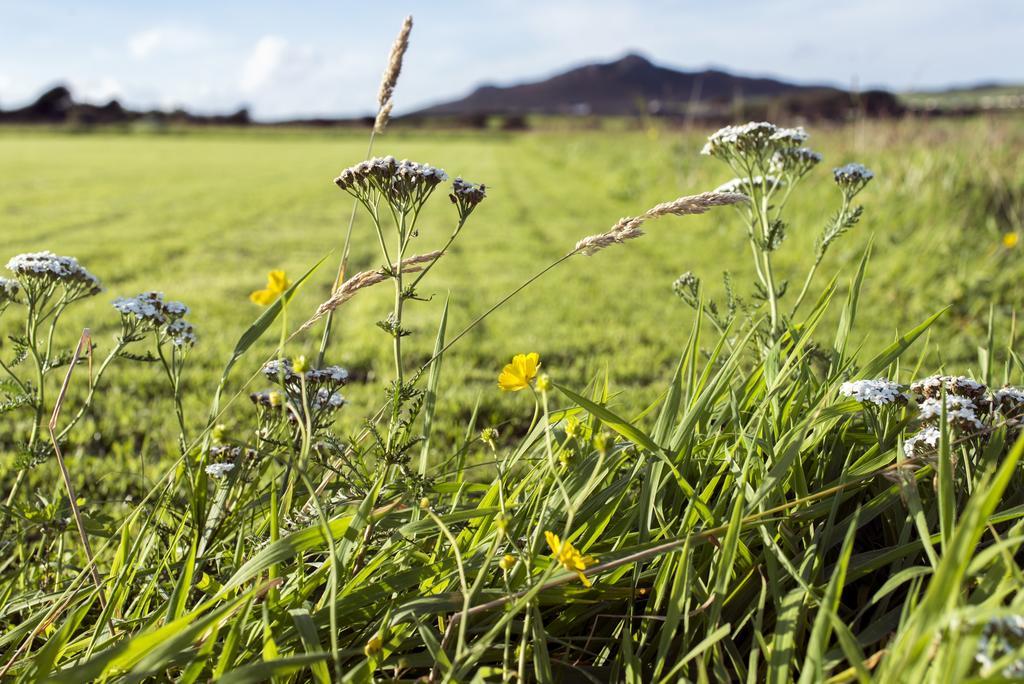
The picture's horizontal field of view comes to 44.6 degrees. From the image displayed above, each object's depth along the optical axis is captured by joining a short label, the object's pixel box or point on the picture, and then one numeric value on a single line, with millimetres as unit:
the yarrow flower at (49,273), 679
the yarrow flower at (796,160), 819
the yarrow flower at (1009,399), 660
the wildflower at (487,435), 640
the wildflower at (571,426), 586
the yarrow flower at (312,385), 650
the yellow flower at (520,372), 623
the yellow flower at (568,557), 553
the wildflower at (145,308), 675
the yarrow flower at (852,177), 819
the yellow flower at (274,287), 639
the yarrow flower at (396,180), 660
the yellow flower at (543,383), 571
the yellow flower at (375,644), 563
